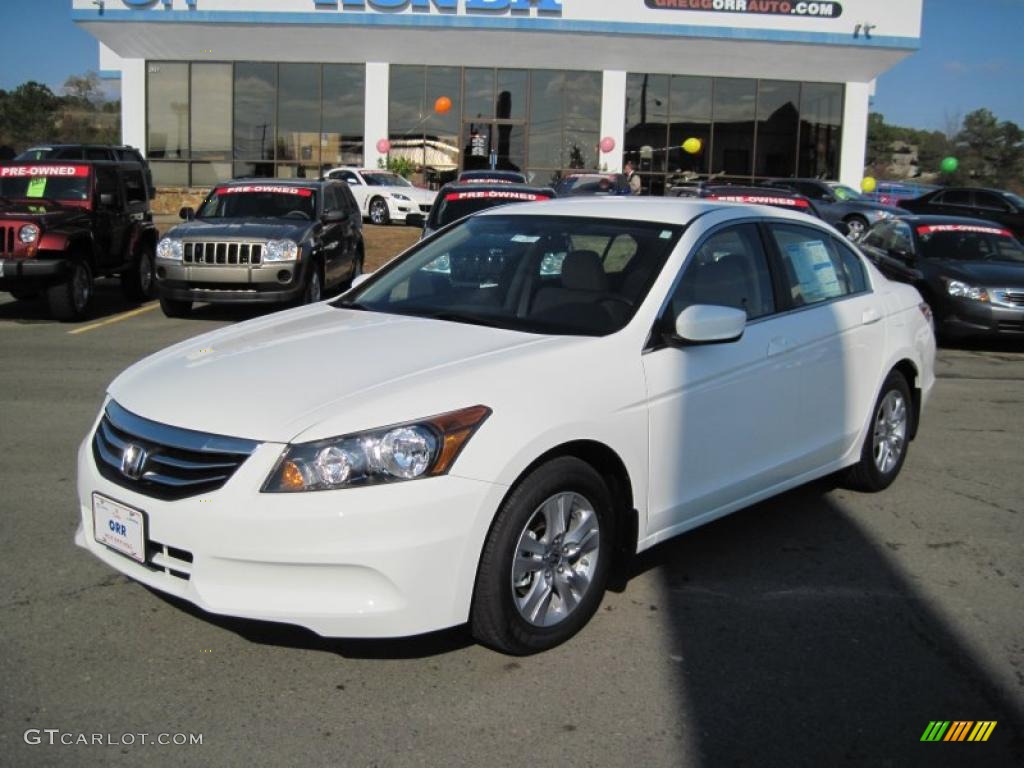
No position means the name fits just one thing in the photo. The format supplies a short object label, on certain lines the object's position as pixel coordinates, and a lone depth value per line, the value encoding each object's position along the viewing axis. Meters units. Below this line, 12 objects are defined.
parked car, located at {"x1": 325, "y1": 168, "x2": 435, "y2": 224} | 26.59
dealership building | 29.81
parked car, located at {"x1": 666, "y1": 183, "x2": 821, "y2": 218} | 13.98
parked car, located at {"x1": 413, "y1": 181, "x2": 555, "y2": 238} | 12.66
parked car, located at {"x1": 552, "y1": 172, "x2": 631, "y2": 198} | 21.22
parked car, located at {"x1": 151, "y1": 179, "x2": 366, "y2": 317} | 12.12
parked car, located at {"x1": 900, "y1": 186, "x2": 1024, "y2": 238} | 23.83
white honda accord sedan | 3.40
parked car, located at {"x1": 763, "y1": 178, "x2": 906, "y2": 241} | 23.84
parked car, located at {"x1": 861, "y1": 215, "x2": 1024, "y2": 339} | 11.73
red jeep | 11.79
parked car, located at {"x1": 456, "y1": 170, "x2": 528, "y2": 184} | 20.36
